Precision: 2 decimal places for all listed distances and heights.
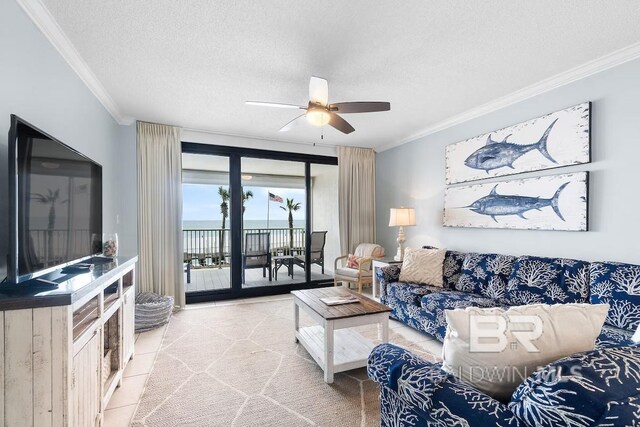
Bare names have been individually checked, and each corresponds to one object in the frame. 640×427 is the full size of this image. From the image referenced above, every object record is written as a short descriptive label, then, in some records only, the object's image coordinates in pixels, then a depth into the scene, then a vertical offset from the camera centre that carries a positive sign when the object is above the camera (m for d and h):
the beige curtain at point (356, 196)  5.15 +0.33
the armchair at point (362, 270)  4.47 -0.89
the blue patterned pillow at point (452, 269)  3.30 -0.64
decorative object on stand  2.51 -0.28
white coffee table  2.19 -1.00
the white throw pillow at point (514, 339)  0.97 -0.44
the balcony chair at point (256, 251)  4.75 -0.61
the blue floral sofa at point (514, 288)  2.04 -0.68
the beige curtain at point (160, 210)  3.86 +0.07
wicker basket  3.19 -1.12
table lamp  4.18 -0.05
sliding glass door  4.51 -0.10
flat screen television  1.29 +0.07
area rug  1.83 -1.29
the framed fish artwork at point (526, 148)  2.58 +0.70
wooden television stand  1.18 -0.60
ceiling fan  2.45 +0.94
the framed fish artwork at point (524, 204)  2.59 +0.11
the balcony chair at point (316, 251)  5.19 -0.66
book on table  2.53 -0.78
